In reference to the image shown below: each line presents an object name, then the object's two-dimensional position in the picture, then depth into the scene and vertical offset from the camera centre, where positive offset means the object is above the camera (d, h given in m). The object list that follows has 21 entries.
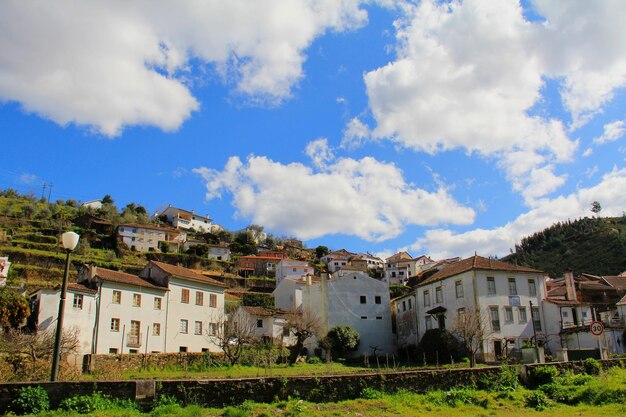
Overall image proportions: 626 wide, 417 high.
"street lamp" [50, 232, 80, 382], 12.23 +1.61
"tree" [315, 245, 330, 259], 127.00 +22.77
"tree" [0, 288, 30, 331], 31.94 +2.39
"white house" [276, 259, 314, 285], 96.49 +14.37
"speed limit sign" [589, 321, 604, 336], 20.44 +0.54
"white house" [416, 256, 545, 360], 43.16 +3.67
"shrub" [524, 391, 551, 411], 15.97 -1.82
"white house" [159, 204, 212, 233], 123.69 +30.98
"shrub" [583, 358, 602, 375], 19.78 -0.96
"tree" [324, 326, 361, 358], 50.34 +0.46
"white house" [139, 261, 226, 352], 43.44 +3.43
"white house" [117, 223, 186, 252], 95.25 +20.83
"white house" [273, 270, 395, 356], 54.19 +4.12
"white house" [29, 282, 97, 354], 34.22 +2.55
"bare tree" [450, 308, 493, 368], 38.66 +1.20
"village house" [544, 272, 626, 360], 42.16 +1.80
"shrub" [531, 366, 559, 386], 17.96 -1.12
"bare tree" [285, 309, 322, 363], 43.91 +1.63
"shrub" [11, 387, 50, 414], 11.94 -1.21
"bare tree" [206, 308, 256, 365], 38.34 +1.22
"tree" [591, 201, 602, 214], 137.62 +35.09
